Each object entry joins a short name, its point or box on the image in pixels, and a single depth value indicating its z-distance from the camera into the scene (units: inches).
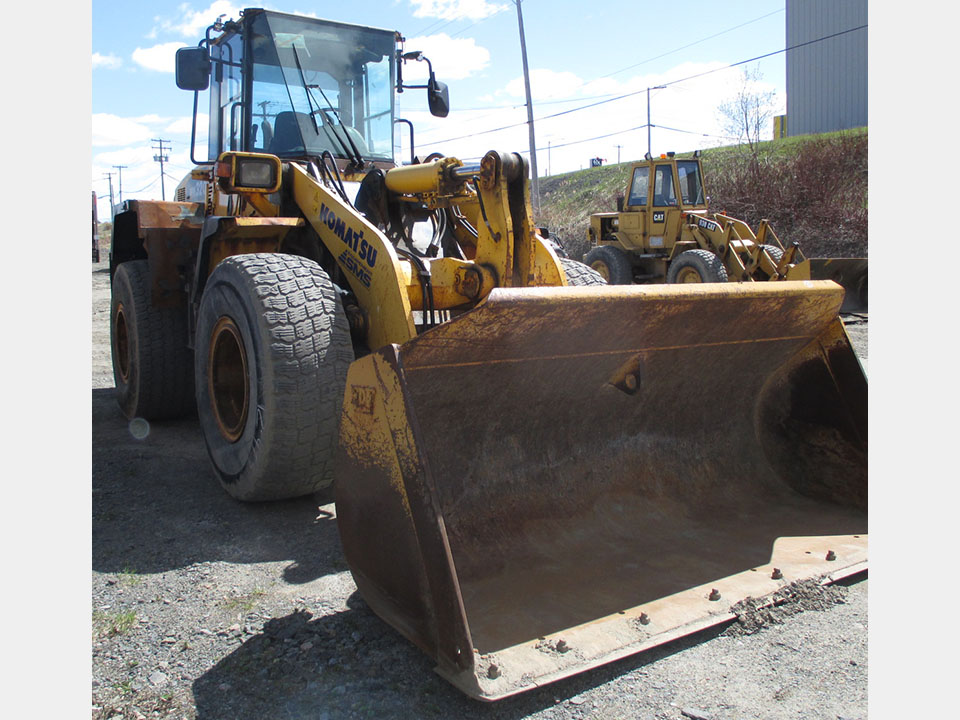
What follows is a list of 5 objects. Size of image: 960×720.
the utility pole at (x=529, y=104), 890.0
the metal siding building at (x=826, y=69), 952.9
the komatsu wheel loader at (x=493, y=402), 105.6
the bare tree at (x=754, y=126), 991.6
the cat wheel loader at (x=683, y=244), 461.4
